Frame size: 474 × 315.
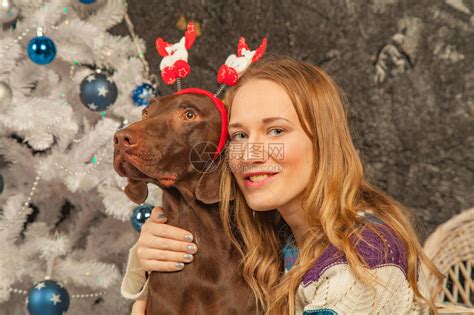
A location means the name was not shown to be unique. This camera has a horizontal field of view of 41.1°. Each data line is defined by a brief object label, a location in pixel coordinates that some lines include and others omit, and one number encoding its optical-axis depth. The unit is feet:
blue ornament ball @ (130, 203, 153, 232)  8.12
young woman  5.21
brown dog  5.22
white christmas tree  8.32
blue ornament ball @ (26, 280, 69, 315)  7.98
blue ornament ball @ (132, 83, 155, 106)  8.62
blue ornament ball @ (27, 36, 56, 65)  7.82
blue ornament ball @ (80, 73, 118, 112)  8.03
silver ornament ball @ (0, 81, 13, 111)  7.47
